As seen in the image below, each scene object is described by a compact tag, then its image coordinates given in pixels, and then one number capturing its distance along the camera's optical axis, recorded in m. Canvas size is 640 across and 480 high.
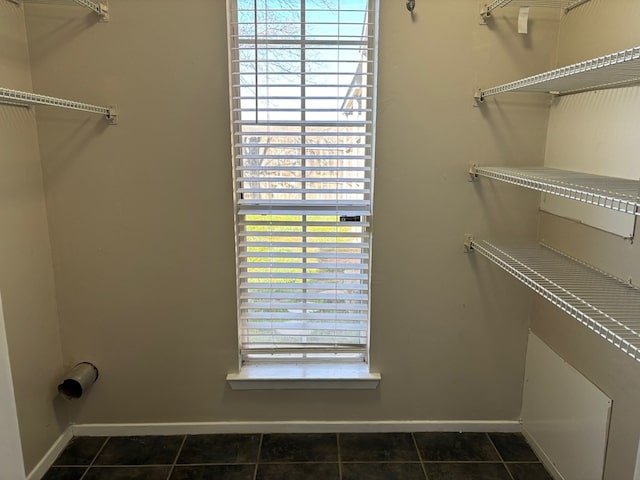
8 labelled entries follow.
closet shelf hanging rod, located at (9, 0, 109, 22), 1.68
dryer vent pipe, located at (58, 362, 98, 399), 1.95
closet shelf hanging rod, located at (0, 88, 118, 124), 1.31
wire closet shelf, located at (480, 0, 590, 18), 1.74
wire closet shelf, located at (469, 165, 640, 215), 1.03
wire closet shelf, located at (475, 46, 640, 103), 1.02
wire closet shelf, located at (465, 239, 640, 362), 1.09
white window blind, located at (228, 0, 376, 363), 1.87
